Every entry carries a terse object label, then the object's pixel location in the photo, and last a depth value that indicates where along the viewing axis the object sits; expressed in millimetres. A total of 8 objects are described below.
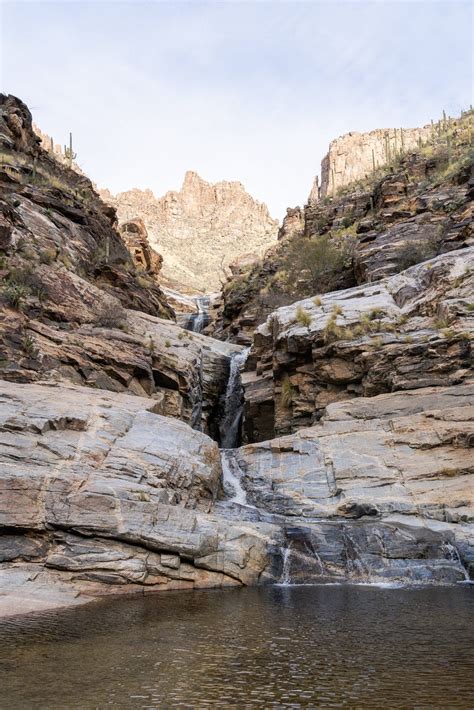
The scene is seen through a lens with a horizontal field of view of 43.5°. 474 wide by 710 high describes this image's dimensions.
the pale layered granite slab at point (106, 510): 11867
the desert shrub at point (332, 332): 24547
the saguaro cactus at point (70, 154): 45219
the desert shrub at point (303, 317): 26486
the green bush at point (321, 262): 41469
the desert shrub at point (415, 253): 33125
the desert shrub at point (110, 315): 26594
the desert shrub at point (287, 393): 25438
